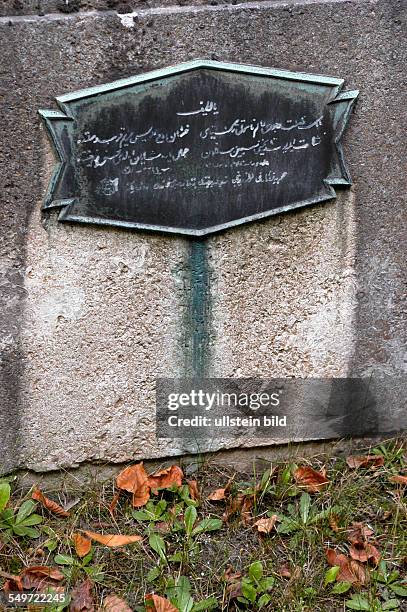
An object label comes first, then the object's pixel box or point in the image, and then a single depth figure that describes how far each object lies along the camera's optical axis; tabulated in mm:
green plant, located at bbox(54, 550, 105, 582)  1833
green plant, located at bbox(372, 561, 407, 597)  1817
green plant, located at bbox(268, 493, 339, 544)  2002
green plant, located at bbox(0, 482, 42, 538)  1977
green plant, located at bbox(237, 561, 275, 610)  1768
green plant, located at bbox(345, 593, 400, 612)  1748
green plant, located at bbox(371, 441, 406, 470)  2258
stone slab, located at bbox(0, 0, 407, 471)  1971
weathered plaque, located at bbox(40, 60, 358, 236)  1984
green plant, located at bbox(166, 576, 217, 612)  1744
